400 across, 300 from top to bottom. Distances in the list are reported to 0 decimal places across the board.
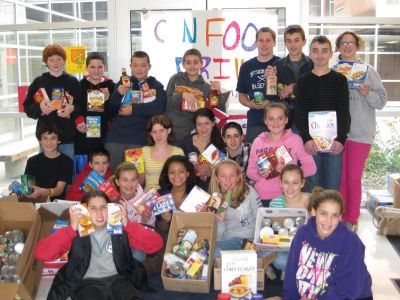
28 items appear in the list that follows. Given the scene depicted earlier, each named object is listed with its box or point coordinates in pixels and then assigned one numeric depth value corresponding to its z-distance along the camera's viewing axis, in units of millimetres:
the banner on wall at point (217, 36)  4113
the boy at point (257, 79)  3514
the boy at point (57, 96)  3566
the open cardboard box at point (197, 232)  2652
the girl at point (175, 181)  3225
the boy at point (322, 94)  3154
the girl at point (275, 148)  3186
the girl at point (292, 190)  2876
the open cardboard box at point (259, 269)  2639
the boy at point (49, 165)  3521
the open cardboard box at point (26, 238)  2352
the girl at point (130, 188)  3092
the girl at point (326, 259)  2154
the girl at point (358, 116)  3355
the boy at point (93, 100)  3600
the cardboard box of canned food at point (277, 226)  2684
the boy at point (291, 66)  3389
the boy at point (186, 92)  3570
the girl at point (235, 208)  3039
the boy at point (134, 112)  3598
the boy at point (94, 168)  3471
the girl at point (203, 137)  3439
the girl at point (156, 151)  3412
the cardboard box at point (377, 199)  4121
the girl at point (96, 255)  2480
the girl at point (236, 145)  3422
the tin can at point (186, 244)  2768
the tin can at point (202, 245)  2852
